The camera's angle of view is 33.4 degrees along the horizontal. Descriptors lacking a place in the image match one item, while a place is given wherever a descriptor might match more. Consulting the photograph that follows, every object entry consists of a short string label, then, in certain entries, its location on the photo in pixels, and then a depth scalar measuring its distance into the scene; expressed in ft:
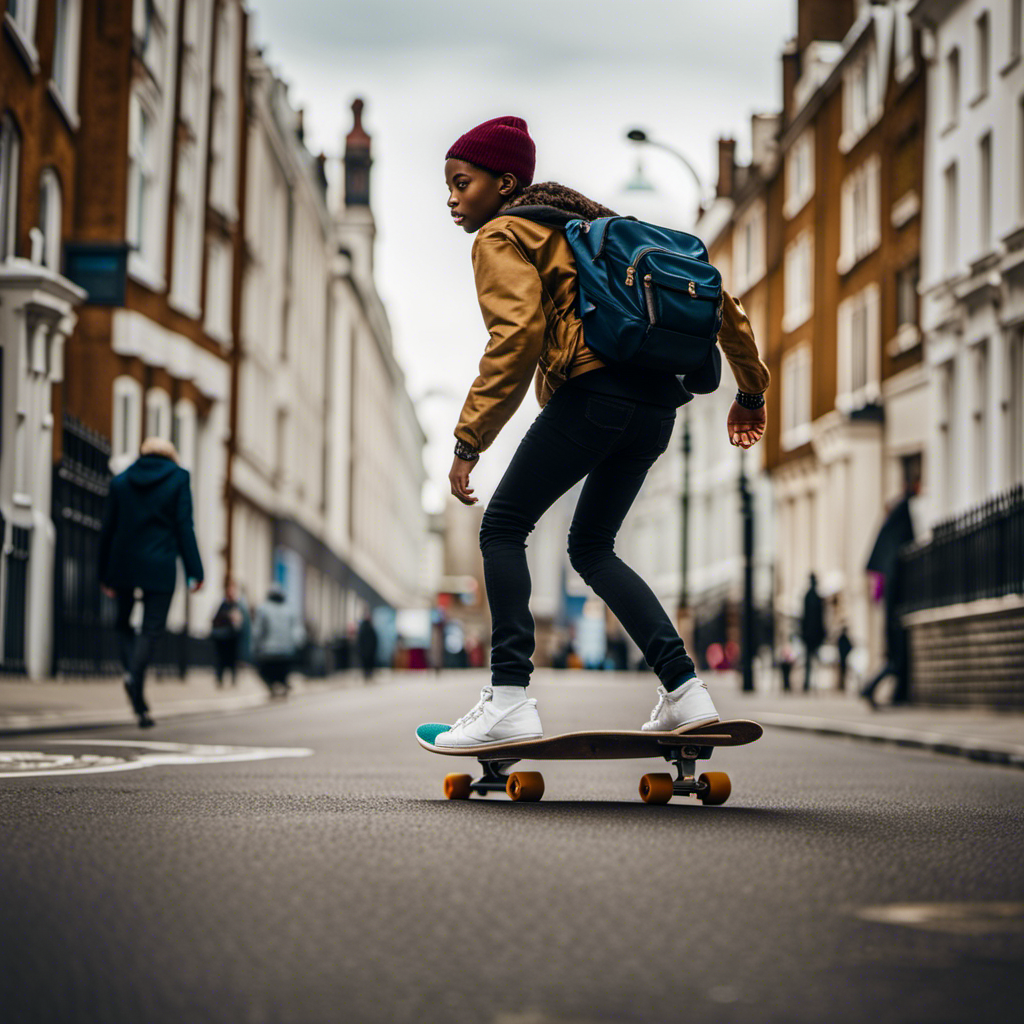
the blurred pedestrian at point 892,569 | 57.72
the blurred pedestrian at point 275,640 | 75.25
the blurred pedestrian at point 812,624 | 93.25
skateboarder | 17.12
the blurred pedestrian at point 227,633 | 86.69
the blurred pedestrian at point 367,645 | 127.13
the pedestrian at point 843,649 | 103.60
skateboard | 16.49
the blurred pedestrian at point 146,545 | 36.37
